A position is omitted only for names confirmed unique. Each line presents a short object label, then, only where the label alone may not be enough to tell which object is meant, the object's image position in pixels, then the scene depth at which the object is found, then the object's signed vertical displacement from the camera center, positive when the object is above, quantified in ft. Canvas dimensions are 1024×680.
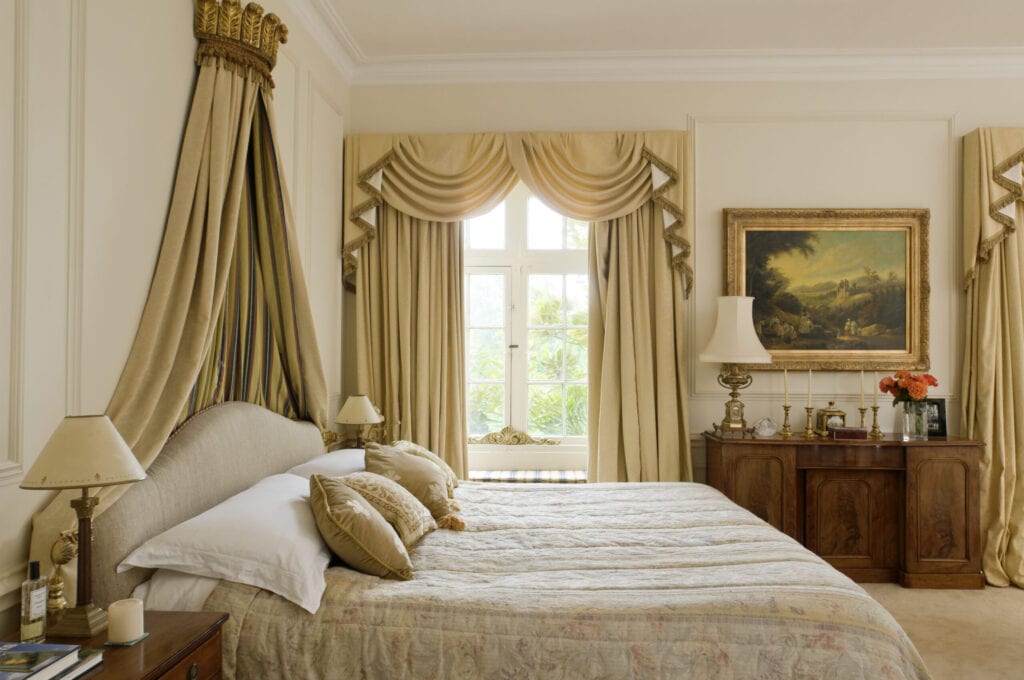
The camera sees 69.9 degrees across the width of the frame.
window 15.57 +0.39
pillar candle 5.53 -2.11
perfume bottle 5.53 -2.00
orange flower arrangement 13.46 -0.76
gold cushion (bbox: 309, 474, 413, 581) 7.30 -1.95
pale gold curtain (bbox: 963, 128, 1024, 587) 13.97 +0.34
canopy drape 7.41 +0.77
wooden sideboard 13.30 -2.84
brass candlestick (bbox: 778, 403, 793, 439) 13.89 -1.64
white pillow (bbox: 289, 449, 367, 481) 9.64 -1.65
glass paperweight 13.94 -1.60
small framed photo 14.17 -1.42
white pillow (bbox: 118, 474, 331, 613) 6.68 -1.93
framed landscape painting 14.57 +1.25
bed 6.40 -2.46
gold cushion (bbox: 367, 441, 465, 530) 9.39 -1.72
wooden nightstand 5.18 -2.29
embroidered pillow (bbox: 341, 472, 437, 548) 8.27 -1.83
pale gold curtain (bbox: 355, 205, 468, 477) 14.53 +0.27
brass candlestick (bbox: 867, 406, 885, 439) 13.82 -1.64
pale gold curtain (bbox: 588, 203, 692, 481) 14.37 -0.23
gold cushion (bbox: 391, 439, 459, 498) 10.92 -1.69
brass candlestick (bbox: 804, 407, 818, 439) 13.92 -1.64
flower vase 13.78 -1.45
